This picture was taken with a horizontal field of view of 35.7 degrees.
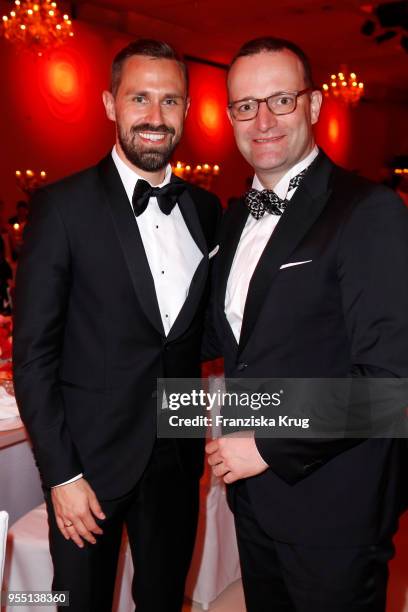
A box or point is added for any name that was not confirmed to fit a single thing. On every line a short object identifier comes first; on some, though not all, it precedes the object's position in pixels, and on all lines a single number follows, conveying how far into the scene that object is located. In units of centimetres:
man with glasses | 149
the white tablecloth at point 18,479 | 240
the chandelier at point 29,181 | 819
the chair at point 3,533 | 137
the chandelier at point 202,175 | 1101
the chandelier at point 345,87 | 1209
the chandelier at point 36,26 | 752
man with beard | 170
